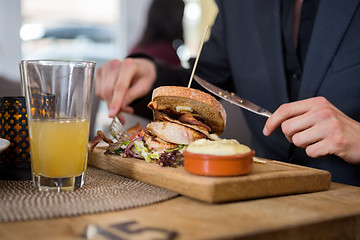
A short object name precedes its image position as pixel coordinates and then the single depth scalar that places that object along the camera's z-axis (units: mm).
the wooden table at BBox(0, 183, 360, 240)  779
